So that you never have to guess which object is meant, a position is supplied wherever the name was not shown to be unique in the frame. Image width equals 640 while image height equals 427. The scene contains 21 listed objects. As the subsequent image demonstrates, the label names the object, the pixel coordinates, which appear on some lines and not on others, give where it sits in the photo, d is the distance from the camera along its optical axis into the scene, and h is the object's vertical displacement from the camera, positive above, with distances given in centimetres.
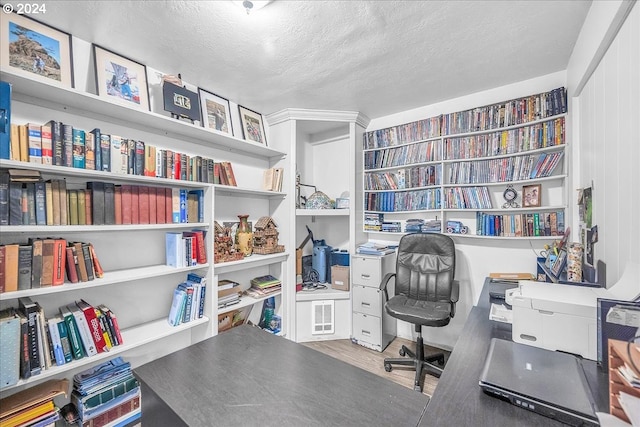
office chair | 214 -73
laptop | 71 -54
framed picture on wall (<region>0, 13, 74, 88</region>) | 145 +95
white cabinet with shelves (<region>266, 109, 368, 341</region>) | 291 +37
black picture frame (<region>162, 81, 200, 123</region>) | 203 +88
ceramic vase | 263 -27
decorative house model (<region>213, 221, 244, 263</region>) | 233 -32
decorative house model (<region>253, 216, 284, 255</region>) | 276 -29
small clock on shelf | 238 +7
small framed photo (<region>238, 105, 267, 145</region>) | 280 +92
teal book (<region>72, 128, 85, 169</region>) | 159 +39
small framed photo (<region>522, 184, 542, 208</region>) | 226 +8
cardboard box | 299 -78
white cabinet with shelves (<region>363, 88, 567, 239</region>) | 220 +39
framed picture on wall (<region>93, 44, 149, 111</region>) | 181 +95
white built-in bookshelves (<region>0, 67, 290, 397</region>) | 154 -16
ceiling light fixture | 143 +111
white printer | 98 -43
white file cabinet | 272 -99
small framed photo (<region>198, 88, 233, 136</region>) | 243 +93
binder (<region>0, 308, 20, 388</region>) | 129 -67
